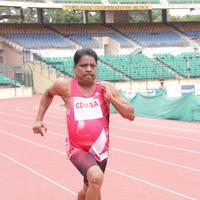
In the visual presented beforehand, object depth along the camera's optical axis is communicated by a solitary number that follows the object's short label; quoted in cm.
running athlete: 635
